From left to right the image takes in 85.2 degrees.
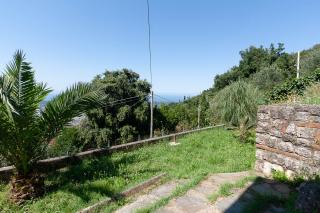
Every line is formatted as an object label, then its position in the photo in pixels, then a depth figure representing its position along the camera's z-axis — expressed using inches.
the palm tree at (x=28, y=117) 100.5
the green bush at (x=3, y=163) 133.1
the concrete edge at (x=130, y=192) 93.9
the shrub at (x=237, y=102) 265.8
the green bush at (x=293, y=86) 246.7
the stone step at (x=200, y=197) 91.2
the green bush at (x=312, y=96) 119.7
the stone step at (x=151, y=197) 95.6
